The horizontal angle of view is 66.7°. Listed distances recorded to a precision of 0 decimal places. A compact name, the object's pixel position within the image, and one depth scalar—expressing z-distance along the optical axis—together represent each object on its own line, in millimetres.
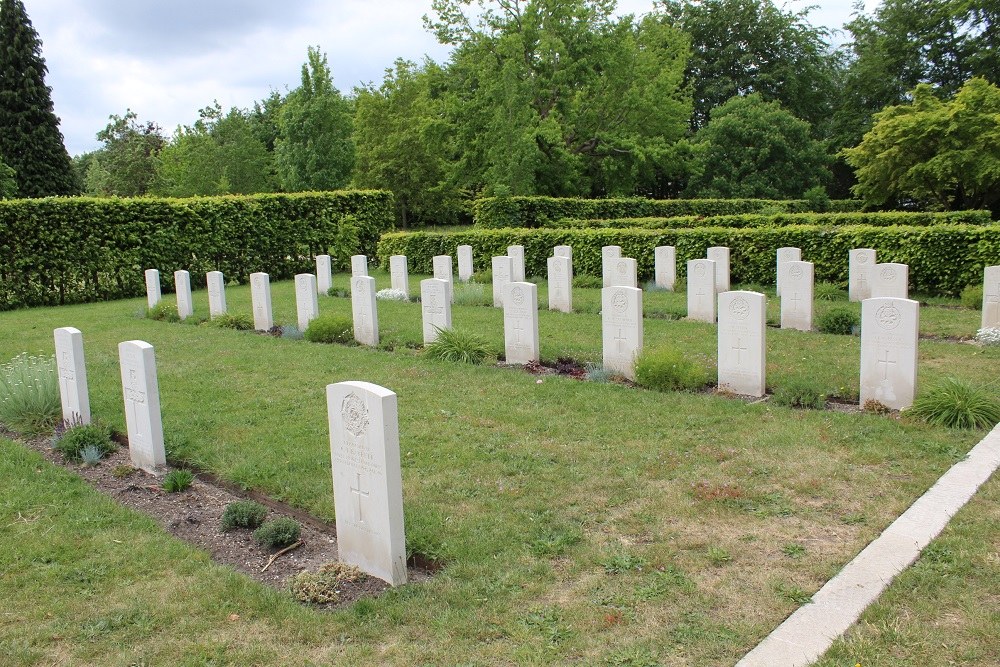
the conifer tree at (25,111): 32781
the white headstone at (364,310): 11344
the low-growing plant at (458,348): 9727
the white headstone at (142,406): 6102
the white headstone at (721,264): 14352
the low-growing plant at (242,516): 5035
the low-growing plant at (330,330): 11570
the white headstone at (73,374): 6992
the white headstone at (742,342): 7660
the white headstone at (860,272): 13312
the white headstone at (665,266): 15734
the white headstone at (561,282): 13648
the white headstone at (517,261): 16141
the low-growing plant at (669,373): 7934
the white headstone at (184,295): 14453
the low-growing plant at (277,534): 4723
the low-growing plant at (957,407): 6289
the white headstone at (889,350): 6773
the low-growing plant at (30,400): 7363
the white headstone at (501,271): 13805
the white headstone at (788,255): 13773
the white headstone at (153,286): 15469
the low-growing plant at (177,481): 5781
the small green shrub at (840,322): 10680
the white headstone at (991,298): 9758
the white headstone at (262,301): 13039
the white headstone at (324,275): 17422
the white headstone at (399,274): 16188
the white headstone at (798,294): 11023
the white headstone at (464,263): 18500
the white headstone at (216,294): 14117
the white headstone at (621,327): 8539
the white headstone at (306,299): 12797
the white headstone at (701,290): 11922
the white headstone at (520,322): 9461
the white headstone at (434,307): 10547
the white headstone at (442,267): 15680
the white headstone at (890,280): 11141
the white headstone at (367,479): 4172
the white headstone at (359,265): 16953
